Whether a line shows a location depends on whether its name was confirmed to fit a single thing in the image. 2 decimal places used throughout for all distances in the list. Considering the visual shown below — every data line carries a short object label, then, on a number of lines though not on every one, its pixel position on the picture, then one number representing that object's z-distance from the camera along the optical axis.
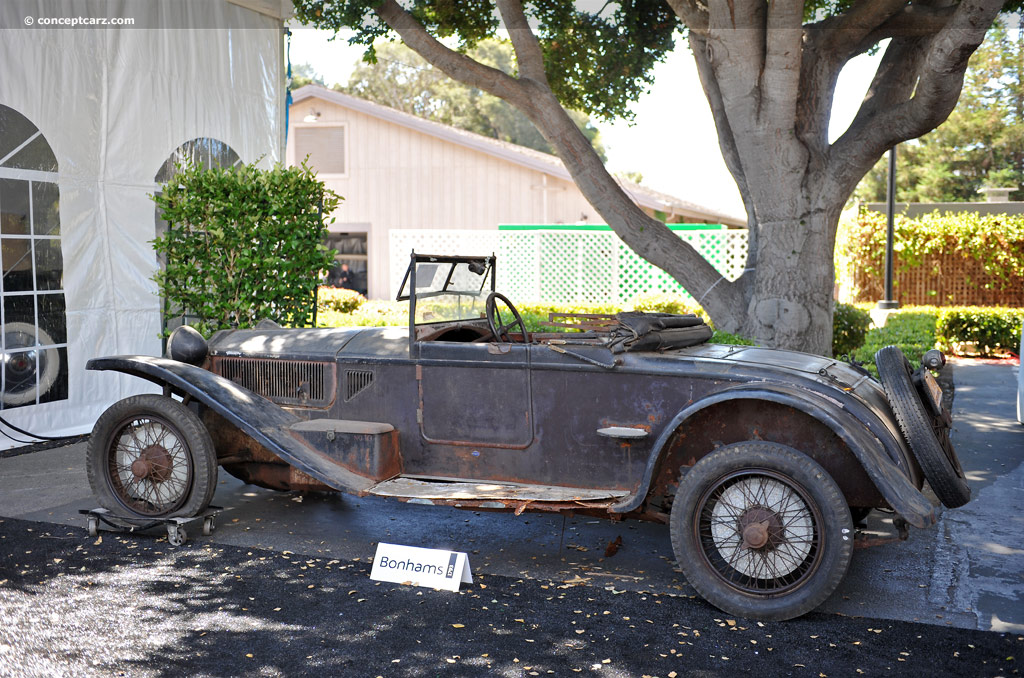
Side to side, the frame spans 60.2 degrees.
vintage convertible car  4.00
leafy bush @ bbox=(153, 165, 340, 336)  7.41
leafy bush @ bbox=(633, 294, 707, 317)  13.45
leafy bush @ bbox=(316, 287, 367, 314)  17.28
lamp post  15.71
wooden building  21.08
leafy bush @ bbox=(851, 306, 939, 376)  8.99
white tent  7.40
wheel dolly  4.88
